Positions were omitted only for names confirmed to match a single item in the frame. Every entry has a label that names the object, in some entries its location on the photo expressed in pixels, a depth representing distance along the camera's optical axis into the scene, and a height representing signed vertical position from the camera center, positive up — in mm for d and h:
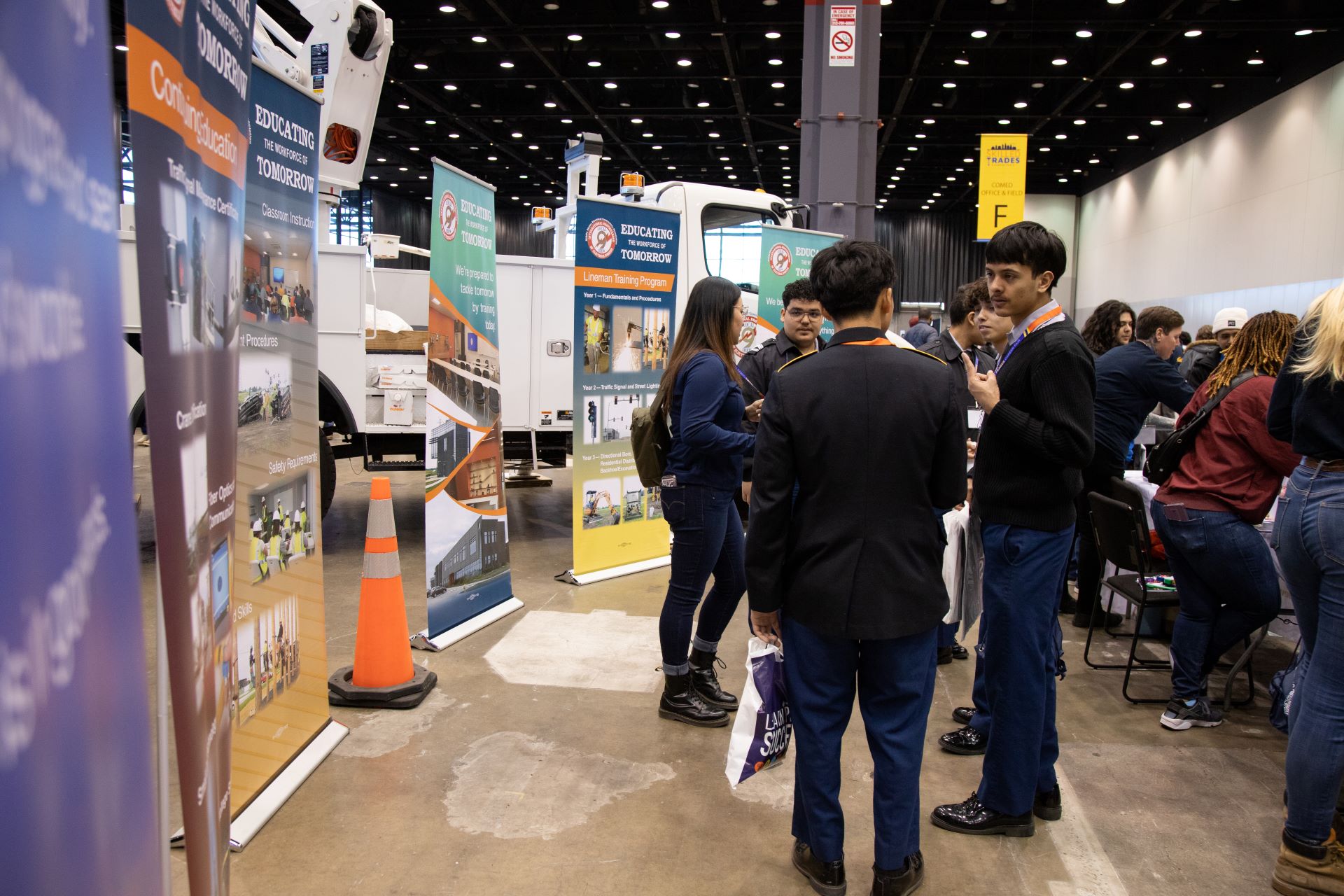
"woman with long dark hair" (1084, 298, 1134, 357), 5289 +80
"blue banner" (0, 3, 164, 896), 652 -122
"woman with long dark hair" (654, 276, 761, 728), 3520 -440
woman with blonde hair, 2541 -663
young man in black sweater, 2672 -407
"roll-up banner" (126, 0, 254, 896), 1055 +1
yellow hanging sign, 13539 +2322
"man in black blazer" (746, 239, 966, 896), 2299 -508
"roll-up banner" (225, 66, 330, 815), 2830 -398
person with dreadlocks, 3598 -675
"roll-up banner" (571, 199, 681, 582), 5672 -148
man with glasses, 4258 -33
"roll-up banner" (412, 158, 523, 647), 4543 -432
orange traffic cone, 3885 -1251
